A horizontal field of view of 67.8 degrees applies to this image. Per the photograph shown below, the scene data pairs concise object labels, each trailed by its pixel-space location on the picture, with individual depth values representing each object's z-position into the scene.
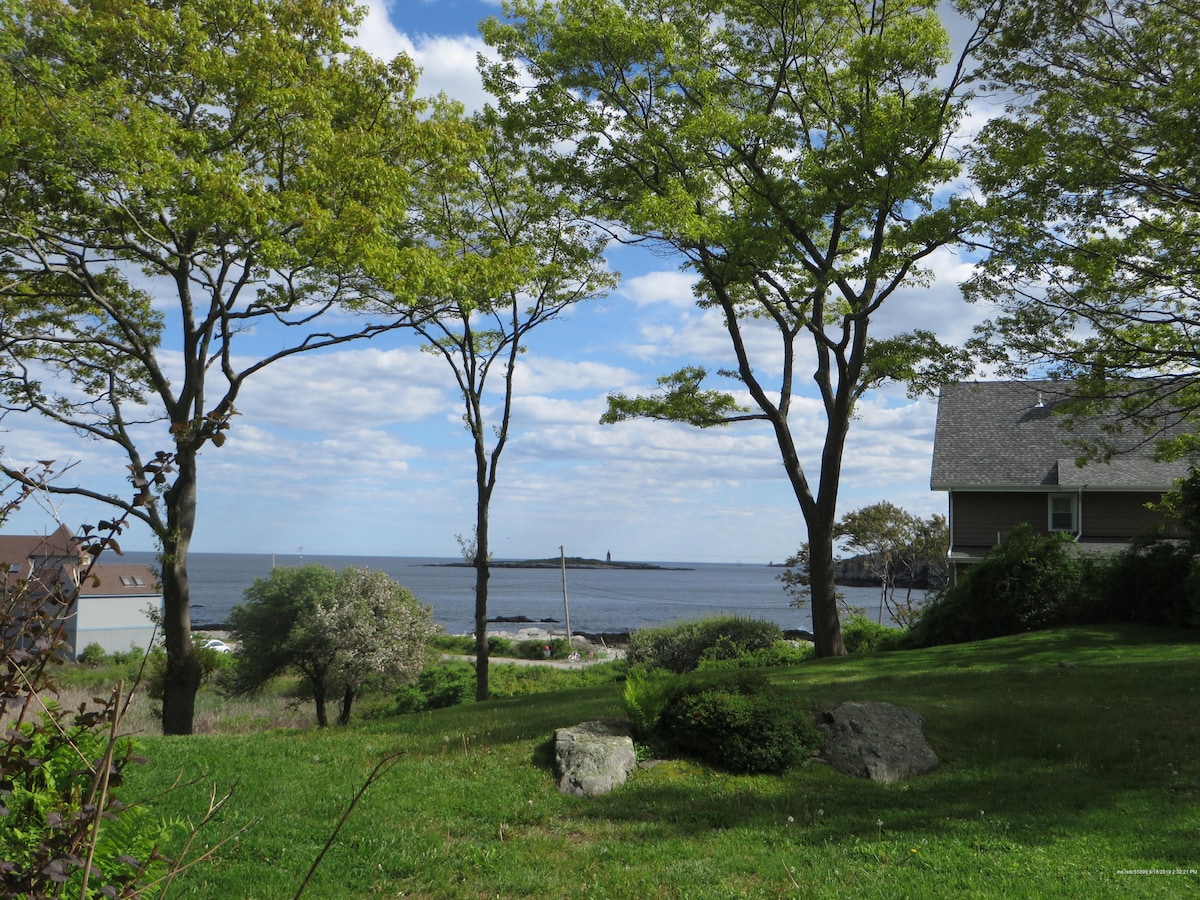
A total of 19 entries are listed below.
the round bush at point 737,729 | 9.95
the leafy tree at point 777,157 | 17.83
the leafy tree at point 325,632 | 27.52
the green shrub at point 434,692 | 28.61
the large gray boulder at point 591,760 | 9.19
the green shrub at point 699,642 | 24.06
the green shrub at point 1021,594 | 20.53
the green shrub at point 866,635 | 25.20
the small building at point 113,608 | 50.08
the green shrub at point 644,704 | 10.61
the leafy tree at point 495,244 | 21.80
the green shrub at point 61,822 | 2.70
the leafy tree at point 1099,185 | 14.75
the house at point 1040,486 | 29.77
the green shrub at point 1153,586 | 19.41
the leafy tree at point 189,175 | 13.63
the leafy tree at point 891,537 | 39.12
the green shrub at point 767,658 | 21.39
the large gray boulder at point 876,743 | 10.10
